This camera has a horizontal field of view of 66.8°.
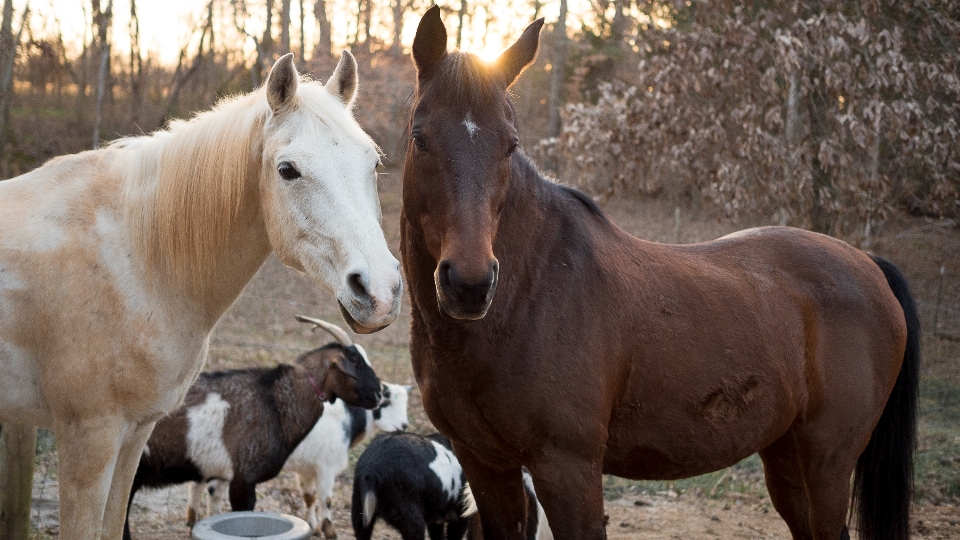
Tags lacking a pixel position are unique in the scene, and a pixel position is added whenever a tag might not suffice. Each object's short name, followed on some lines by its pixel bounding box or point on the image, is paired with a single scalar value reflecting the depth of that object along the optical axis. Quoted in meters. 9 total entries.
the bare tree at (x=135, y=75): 19.08
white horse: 2.40
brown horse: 2.23
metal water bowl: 3.85
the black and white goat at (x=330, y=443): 5.45
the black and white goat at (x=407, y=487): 4.56
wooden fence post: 3.74
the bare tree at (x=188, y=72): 19.39
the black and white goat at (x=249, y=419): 4.83
